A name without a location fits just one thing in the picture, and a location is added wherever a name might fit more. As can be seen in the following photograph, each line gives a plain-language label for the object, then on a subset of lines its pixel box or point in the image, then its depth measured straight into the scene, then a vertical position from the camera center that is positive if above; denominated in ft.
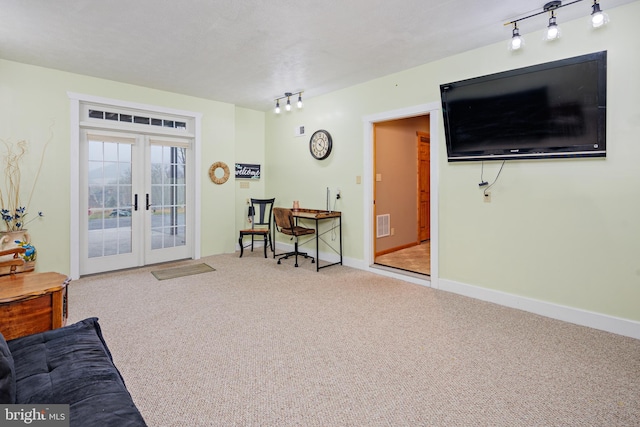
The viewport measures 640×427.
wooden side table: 6.95 -2.05
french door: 14.78 +0.65
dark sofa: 3.67 -2.20
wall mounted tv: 8.94 +3.12
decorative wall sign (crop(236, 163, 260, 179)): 19.62 +2.59
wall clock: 16.61 +3.60
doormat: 14.40 -2.71
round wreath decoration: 18.10 +2.30
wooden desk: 15.56 -0.10
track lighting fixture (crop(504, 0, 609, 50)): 8.12 +5.13
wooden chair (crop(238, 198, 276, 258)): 18.06 -0.42
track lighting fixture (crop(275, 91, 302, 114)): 16.15 +5.90
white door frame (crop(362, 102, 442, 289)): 12.57 +1.47
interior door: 20.58 +1.78
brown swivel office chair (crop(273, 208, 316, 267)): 15.70 -0.56
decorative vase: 11.33 -0.97
